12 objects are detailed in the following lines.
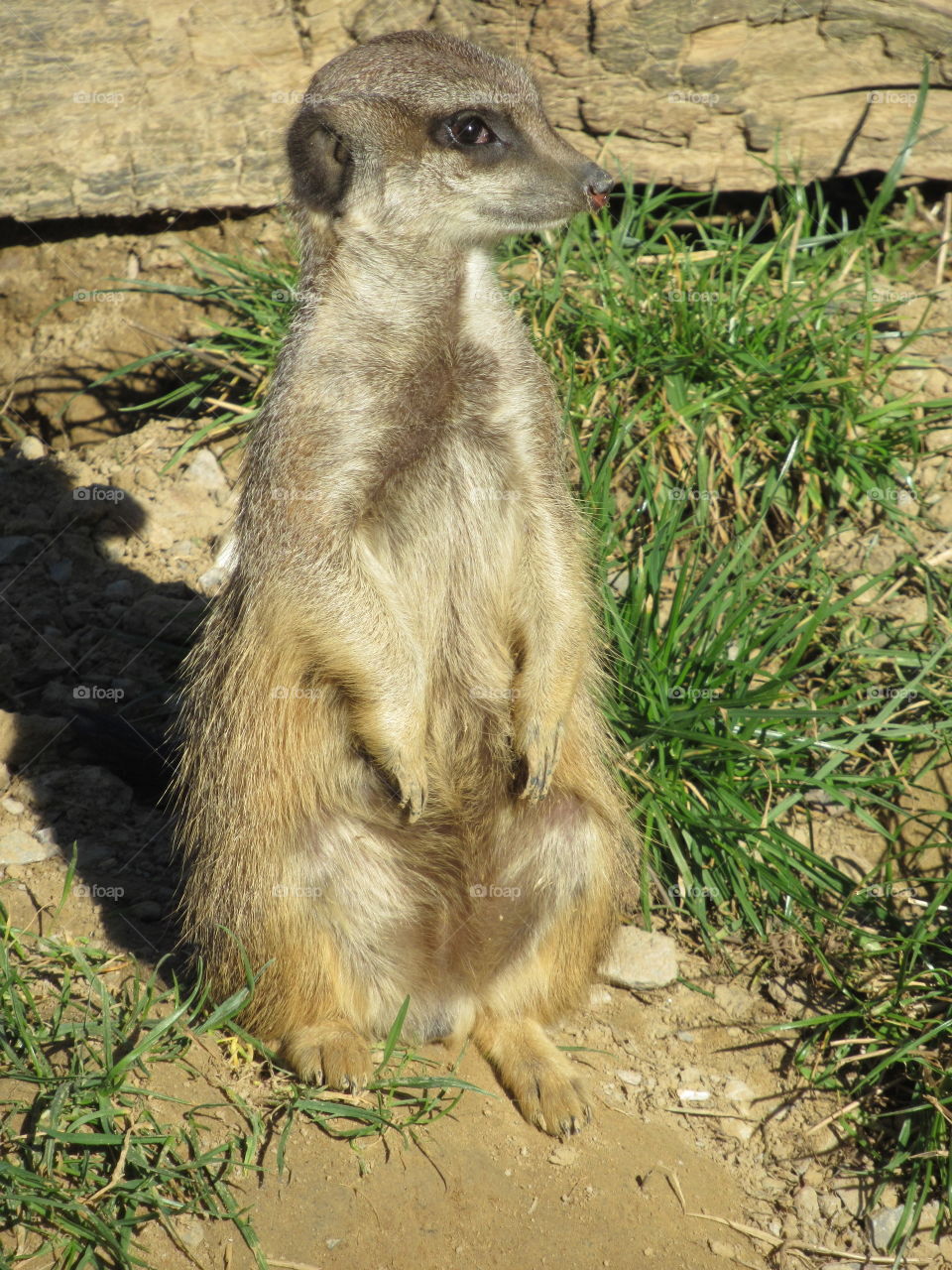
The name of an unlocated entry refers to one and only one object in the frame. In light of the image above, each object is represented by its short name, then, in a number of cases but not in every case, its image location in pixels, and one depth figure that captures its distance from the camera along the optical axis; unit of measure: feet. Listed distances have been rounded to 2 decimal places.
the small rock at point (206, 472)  16.43
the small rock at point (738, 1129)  10.85
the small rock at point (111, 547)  16.11
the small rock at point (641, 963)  12.09
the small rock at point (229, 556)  11.41
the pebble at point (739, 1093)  11.20
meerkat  10.14
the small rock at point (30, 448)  17.26
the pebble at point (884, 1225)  9.97
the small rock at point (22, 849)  12.00
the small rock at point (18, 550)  16.05
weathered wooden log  16.56
